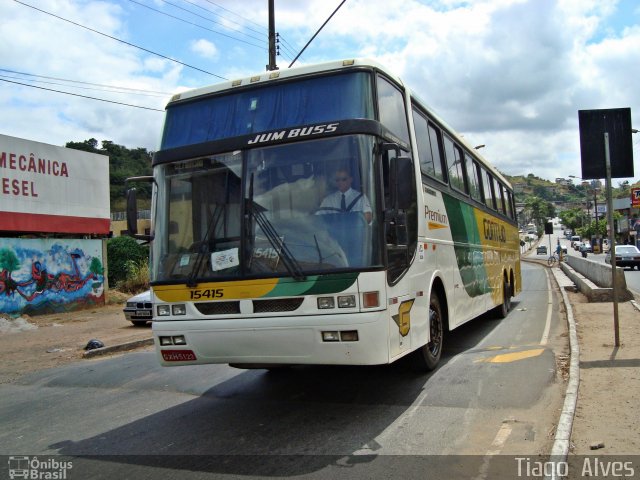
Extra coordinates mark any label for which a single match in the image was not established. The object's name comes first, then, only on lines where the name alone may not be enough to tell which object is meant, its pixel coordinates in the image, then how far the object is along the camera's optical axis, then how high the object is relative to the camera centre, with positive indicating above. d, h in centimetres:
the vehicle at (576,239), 10739 +134
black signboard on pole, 824 +155
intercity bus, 519 +30
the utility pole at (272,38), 1661 +654
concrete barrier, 1474 -119
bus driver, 528 +51
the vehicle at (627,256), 3431 -73
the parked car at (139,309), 1495 -127
